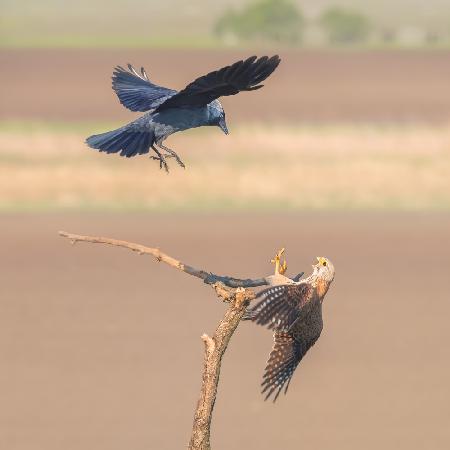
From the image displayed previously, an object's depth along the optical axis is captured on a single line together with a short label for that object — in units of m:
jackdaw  16.97
